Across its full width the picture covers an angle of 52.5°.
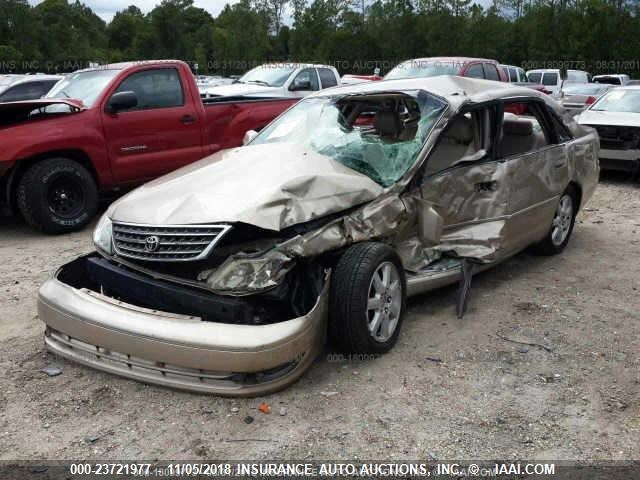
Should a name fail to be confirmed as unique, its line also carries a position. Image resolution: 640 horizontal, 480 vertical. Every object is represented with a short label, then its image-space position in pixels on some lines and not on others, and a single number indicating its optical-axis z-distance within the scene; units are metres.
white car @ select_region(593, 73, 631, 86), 27.80
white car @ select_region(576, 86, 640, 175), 9.54
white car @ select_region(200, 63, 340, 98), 11.95
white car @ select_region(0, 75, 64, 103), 12.48
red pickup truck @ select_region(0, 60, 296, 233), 6.85
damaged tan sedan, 3.38
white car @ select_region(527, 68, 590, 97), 22.71
